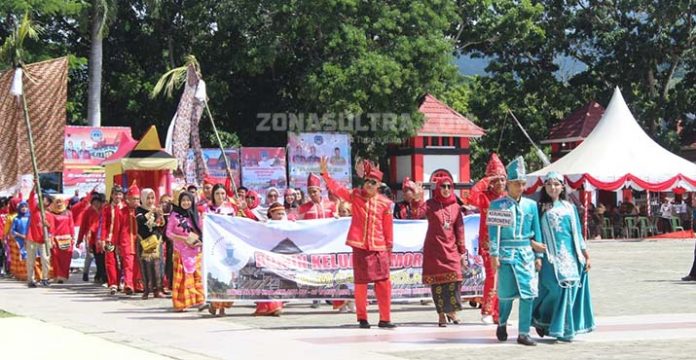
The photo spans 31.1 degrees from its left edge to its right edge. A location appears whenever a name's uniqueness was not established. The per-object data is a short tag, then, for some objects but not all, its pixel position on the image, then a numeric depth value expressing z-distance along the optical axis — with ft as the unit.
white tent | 127.85
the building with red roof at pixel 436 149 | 172.86
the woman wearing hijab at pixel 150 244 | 61.72
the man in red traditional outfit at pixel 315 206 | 55.01
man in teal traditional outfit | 38.63
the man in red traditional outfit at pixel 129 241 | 65.05
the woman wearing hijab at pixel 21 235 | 78.69
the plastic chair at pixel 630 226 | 143.02
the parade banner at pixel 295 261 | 51.67
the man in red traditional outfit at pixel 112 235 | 67.10
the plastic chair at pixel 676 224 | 144.45
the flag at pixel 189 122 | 69.82
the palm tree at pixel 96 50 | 139.64
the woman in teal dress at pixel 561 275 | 38.91
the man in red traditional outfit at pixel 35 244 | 71.51
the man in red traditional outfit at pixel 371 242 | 45.27
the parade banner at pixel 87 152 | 113.39
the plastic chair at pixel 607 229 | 144.25
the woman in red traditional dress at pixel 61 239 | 75.25
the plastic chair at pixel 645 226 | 141.49
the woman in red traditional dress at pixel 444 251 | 45.68
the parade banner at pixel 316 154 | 145.79
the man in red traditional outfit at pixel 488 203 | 45.80
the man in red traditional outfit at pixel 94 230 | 73.25
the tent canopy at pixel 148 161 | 78.74
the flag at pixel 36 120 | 69.05
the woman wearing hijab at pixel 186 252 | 53.36
